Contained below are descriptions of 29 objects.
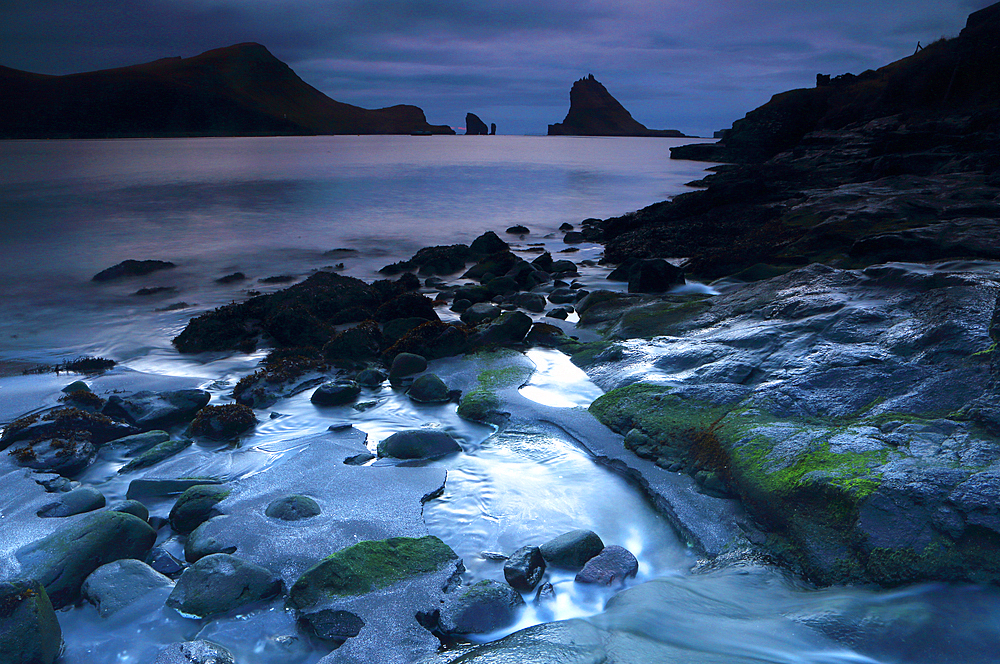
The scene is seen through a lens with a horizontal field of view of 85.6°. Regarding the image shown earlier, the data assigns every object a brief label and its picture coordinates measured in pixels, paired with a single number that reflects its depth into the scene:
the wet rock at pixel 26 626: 2.36
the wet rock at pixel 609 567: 2.95
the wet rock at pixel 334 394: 5.45
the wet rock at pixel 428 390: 5.54
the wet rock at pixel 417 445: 4.38
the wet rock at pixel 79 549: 2.83
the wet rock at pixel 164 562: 3.07
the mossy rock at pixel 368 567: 2.78
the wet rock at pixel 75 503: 3.50
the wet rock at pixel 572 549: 3.08
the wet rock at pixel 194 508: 3.45
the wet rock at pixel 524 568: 2.92
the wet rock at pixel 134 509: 3.41
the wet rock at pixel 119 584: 2.76
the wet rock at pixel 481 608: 2.65
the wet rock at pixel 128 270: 12.73
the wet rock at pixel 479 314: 8.00
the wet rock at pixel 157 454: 4.22
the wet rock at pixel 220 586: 2.75
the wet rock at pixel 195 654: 2.45
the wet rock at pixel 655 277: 9.30
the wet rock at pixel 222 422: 4.78
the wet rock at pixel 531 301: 8.75
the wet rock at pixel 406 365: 6.12
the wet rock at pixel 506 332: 6.94
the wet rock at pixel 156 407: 5.04
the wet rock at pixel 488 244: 13.57
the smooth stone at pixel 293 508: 3.47
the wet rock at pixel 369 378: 5.96
